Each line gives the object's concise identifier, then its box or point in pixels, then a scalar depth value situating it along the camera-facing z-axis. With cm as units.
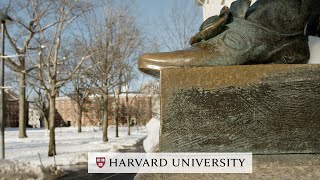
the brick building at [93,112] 6918
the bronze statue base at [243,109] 154
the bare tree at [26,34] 1582
